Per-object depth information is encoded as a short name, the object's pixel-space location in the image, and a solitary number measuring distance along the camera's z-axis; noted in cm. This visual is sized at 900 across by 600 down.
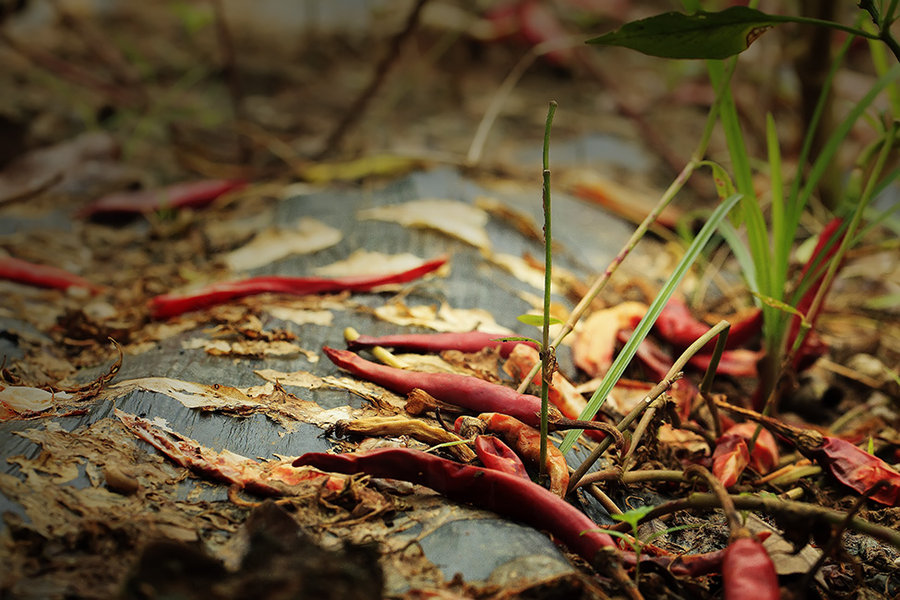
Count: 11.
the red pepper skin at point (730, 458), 131
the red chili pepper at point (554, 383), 133
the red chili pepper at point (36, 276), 144
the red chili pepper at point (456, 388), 131
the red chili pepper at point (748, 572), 124
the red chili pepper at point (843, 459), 131
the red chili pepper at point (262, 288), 140
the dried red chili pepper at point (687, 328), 139
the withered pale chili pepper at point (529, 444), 128
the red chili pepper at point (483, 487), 126
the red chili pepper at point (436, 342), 135
